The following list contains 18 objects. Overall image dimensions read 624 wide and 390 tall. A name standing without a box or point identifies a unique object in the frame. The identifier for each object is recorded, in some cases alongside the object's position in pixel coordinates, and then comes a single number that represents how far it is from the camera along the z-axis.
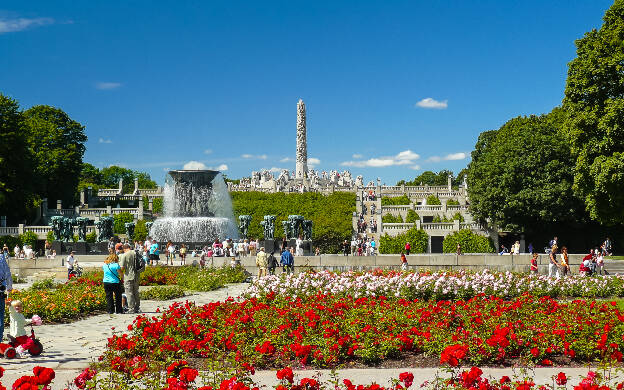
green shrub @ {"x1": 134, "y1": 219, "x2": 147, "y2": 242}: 52.33
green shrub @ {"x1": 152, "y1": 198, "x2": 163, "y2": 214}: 67.64
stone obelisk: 116.00
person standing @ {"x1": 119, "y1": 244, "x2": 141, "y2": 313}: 13.75
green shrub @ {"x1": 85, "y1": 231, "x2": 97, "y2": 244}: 49.47
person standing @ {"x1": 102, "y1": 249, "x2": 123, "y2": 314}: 13.53
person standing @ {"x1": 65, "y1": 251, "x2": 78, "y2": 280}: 23.89
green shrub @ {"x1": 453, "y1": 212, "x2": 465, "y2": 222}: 54.29
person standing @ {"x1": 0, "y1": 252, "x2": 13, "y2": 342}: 9.54
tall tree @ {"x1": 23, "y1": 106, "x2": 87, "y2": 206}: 61.31
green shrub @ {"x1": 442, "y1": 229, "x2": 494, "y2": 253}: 43.25
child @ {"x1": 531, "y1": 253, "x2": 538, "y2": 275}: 22.00
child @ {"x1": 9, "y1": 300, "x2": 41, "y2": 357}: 9.13
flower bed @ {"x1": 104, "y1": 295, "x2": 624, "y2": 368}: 8.52
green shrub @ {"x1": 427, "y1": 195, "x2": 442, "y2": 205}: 66.11
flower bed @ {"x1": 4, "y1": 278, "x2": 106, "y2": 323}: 13.30
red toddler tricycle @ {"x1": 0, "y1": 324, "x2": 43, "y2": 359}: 8.63
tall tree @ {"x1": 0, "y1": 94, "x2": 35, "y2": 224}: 47.91
